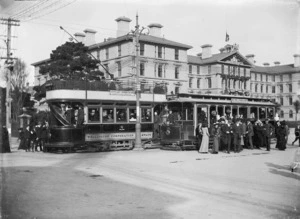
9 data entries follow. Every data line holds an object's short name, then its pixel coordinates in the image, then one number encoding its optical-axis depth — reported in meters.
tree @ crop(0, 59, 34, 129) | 45.06
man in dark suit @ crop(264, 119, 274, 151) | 18.31
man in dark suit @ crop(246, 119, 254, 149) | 19.08
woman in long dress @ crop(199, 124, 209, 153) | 16.94
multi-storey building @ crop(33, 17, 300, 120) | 53.81
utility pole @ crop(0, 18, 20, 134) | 24.62
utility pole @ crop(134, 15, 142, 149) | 18.41
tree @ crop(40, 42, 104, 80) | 36.31
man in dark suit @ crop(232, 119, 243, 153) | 17.45
